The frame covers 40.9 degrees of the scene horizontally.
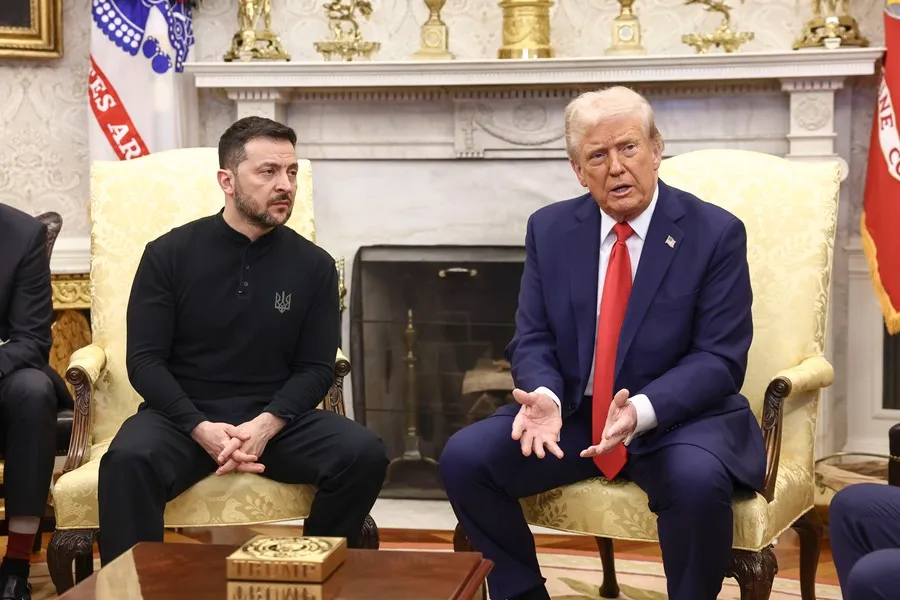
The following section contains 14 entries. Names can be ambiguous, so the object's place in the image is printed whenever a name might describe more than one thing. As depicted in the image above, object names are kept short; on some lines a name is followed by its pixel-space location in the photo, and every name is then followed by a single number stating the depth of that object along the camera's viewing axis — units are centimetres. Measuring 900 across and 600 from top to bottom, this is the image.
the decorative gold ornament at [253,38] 443
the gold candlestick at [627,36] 425
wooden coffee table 202
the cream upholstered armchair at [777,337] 266
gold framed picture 459
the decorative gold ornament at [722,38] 420
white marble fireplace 421
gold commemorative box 200
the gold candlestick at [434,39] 437
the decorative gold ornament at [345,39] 438
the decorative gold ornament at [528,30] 431
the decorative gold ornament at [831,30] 412
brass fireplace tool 455
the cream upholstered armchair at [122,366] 278
